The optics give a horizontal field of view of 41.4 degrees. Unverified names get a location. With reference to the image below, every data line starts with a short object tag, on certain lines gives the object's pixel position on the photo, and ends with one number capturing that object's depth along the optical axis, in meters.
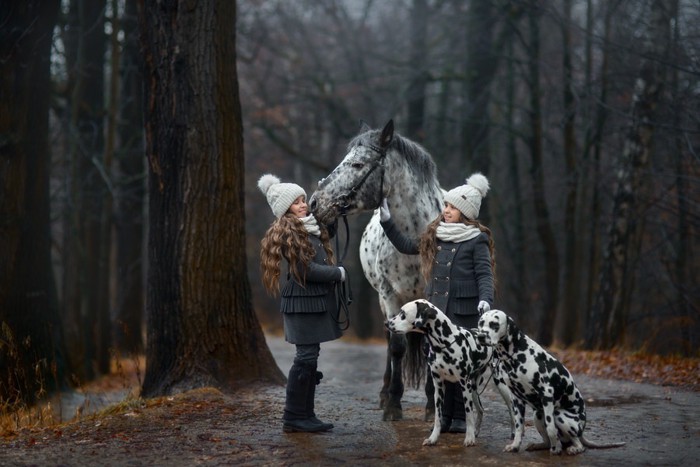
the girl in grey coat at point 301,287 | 7.26
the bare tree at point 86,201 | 14.30
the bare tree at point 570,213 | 18.41
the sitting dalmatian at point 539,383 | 6.20
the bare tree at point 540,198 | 19.34
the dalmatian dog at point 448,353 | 6.58
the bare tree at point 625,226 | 14.38
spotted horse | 7.90
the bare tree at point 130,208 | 17.59
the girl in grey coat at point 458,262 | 7.18
